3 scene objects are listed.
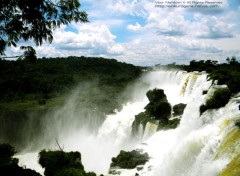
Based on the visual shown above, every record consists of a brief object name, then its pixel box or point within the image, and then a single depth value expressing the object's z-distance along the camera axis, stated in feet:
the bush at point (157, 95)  131.13
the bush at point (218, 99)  60.49
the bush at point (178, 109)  110.52
